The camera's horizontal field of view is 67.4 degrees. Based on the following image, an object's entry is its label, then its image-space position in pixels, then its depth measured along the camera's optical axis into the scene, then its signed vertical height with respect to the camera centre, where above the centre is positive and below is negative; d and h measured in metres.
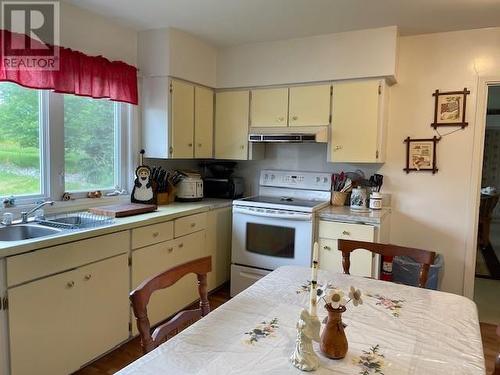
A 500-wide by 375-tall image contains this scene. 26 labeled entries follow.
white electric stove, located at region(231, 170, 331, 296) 2.88 -0.52
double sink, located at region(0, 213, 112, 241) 2.11 -0.41
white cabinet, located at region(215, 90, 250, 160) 3.43 +0.35
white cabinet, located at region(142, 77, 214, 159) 3.04 +0.35
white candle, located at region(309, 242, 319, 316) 1.02 -0.36
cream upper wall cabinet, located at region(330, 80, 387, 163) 2.92 +0.35
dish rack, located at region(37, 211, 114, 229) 2.22 -0.40
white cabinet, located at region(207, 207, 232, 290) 3.21 -0.72
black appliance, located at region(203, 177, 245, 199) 3.59 -0.24
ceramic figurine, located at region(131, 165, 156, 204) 2.95 -0.22
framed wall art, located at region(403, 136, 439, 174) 3.02 +0.11
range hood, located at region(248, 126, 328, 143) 3.02 +0.24
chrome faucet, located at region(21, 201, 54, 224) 2.20 -0.33
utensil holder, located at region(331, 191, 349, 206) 3.23 -0.28
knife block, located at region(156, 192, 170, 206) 3.13 -0.32
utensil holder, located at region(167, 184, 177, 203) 3.26 -0.28
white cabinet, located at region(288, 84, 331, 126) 3.09 +0.49
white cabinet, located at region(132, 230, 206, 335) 2.49 -0.75
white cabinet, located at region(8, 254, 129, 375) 1.80 -0.86
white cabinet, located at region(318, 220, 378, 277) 2.73 -0.63
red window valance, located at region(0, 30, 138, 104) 2.13 +0.54
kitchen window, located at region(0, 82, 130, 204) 2.30 +0.09
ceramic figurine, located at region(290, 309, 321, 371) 0.98 -0.48
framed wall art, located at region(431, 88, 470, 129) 2.90 +0.47
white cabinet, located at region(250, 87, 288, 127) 3.25 +0.49
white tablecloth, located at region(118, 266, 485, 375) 0.99 -0.53
